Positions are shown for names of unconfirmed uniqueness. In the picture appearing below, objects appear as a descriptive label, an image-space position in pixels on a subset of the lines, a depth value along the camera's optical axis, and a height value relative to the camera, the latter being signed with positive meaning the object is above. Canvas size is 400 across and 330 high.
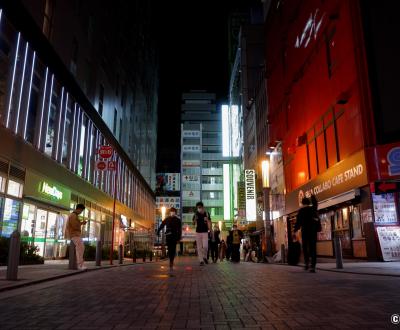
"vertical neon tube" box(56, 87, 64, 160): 22.16 +6.93
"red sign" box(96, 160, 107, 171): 16.95 +3.67
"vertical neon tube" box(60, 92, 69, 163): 22.78 +7.54
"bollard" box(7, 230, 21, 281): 8.02 -0.05
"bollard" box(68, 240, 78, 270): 11.85 -0.10
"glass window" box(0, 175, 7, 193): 15.60 +2.69
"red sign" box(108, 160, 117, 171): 17.12 +3.73
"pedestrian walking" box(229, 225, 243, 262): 19.50 +0.56
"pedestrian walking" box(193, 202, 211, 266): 13.36 +0.95
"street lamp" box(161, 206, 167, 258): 37.50 +0.04
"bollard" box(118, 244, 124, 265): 18.20 -0.09
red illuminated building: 15.78 +6.30
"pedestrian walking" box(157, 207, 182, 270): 11.43 +0.65
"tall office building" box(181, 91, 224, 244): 88.44 +18.89
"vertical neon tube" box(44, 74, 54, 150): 20.58 +7.43
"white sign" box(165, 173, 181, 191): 89.69 +15.88
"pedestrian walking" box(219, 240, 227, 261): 23.97 +0.39
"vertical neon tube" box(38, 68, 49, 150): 19.71 +6.74
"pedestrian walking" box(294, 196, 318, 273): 10.54 +0.71
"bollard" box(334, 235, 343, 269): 11.73 -0.01
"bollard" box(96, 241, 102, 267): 14.19 +0.02
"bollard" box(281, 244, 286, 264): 17.81 -0.04
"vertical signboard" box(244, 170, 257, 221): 43.41 +6.31
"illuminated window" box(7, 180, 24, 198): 16.25 +2.68
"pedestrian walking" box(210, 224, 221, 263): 18.69 +0.53
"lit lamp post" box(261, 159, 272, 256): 21.41 +1.59
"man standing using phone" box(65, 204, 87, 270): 11.52 +0.74
